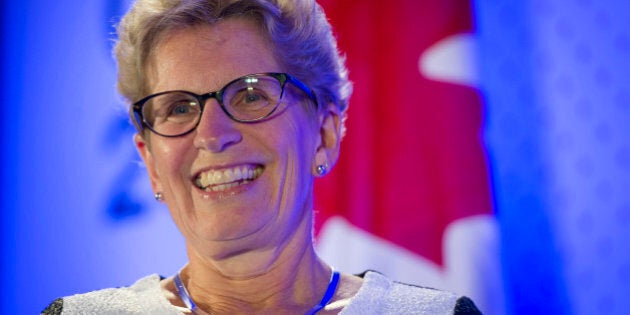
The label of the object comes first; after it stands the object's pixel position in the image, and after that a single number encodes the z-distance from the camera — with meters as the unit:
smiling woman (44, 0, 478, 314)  2.49
